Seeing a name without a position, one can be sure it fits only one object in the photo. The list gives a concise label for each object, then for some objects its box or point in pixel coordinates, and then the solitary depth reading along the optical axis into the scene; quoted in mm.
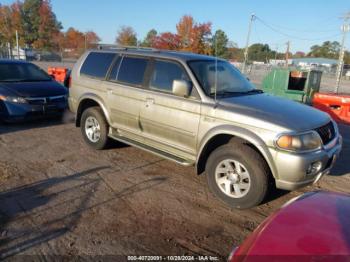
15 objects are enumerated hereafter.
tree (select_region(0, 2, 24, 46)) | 59156
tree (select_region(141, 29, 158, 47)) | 85250
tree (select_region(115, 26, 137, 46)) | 69125
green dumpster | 11125
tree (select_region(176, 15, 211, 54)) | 48438
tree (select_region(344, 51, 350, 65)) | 80844
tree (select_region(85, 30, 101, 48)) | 74300
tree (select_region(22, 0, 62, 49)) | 62656
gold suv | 3689
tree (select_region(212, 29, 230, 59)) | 51750
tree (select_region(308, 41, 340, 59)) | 110312
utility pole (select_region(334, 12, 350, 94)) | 19150
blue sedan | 7336
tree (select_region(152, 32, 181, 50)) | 52812
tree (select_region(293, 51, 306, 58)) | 131225
